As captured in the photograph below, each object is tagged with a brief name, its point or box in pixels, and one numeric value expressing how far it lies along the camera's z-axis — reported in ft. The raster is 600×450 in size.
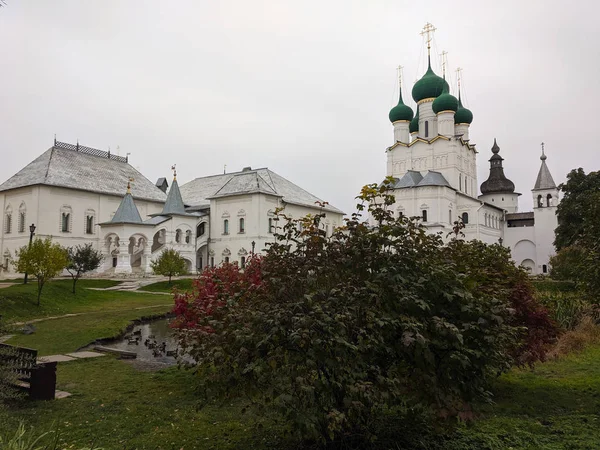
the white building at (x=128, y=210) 140.46
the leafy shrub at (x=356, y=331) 15.11
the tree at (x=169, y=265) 112.57
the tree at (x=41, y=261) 68.85
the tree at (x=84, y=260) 92.75
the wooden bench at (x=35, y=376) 24.29
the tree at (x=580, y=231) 28.17
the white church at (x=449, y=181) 173.21
